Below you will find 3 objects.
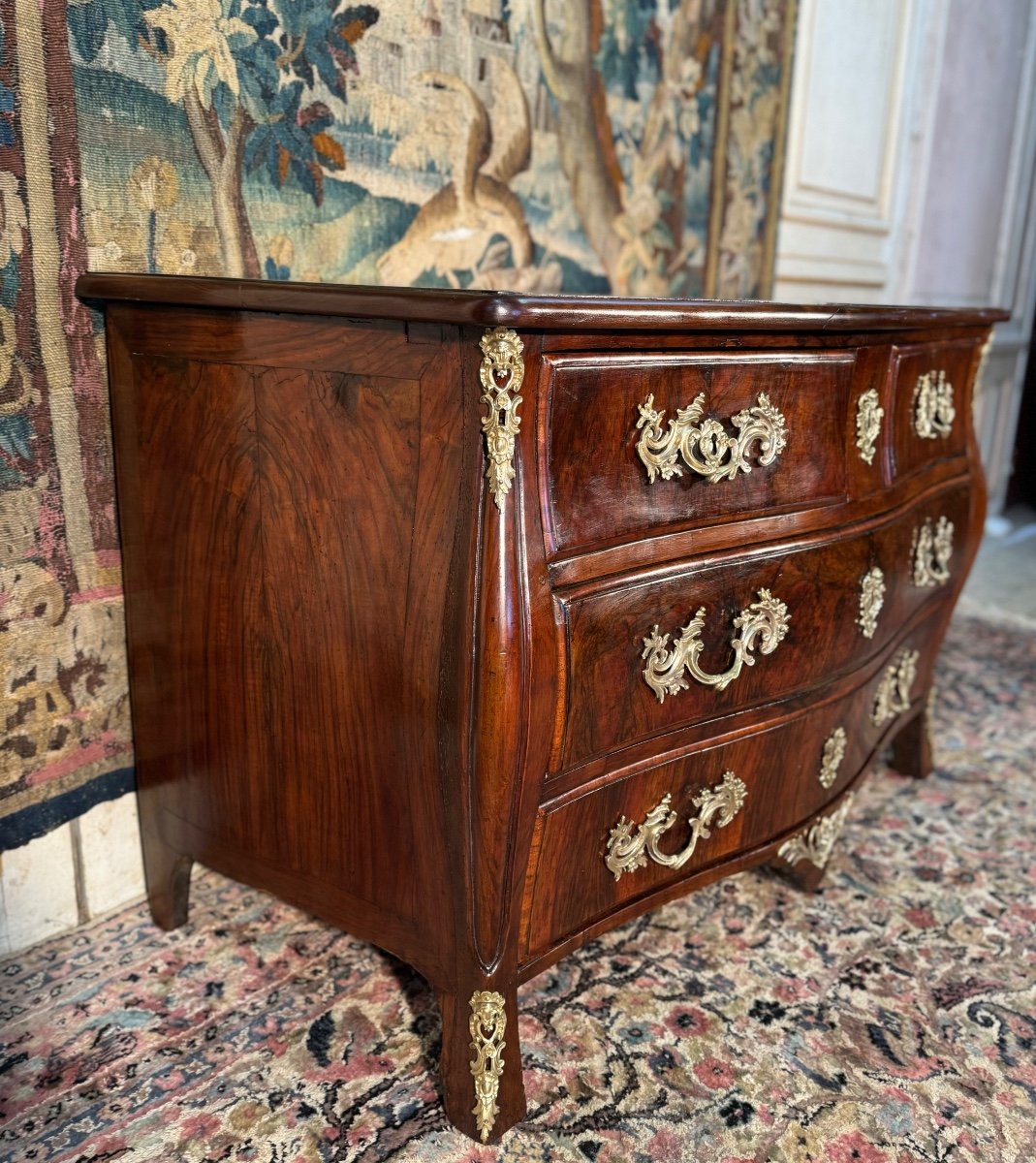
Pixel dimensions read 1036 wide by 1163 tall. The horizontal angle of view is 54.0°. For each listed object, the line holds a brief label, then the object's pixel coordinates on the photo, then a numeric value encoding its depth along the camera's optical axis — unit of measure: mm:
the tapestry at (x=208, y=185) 1335
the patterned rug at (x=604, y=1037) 1194
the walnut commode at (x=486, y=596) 1050
